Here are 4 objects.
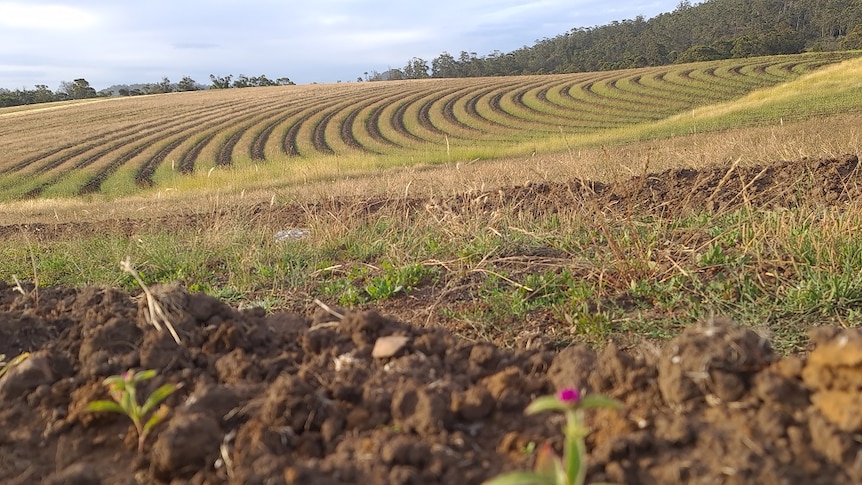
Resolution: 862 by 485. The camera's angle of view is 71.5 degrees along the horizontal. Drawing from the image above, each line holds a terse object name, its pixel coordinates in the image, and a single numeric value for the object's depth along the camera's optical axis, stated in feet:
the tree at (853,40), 192.08
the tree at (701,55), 204.43
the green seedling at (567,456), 3.60
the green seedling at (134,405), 5.39
